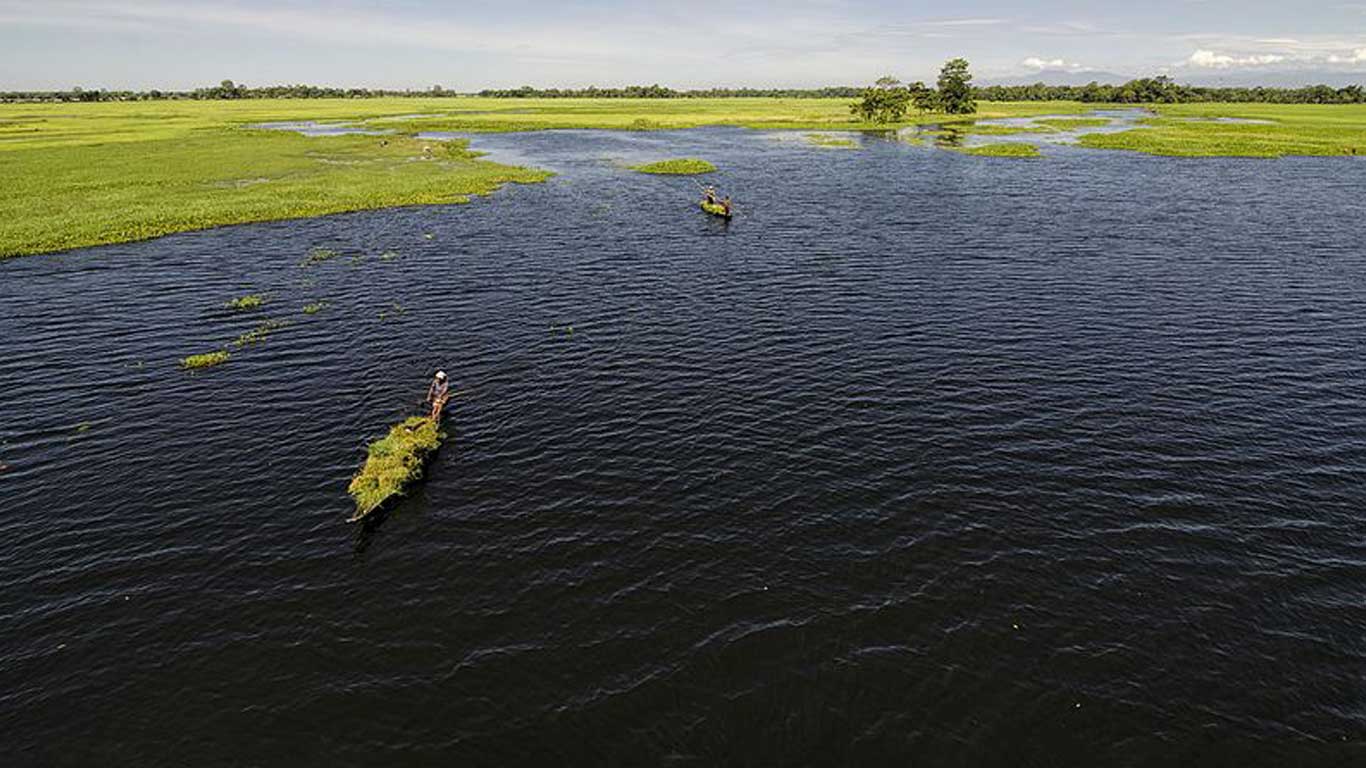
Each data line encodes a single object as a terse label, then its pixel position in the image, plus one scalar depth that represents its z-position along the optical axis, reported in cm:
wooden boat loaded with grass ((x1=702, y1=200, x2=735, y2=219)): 7631
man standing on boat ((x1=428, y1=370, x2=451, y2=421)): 3225
